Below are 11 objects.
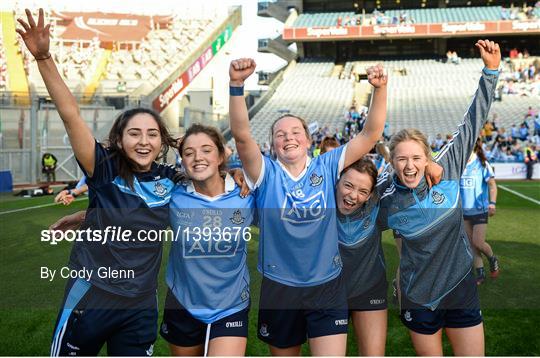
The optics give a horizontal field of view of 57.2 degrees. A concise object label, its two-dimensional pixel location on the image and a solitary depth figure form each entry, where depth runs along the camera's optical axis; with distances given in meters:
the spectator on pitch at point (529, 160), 19.05
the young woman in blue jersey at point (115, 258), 2.62
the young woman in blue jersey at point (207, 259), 2.72
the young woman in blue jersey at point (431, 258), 2.89
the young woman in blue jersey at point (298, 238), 2.78
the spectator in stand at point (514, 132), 22.92
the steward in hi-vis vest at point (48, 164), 17.12
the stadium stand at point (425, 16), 34.62
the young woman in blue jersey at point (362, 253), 2.96
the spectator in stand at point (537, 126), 23.00
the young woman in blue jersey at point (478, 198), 5.89
